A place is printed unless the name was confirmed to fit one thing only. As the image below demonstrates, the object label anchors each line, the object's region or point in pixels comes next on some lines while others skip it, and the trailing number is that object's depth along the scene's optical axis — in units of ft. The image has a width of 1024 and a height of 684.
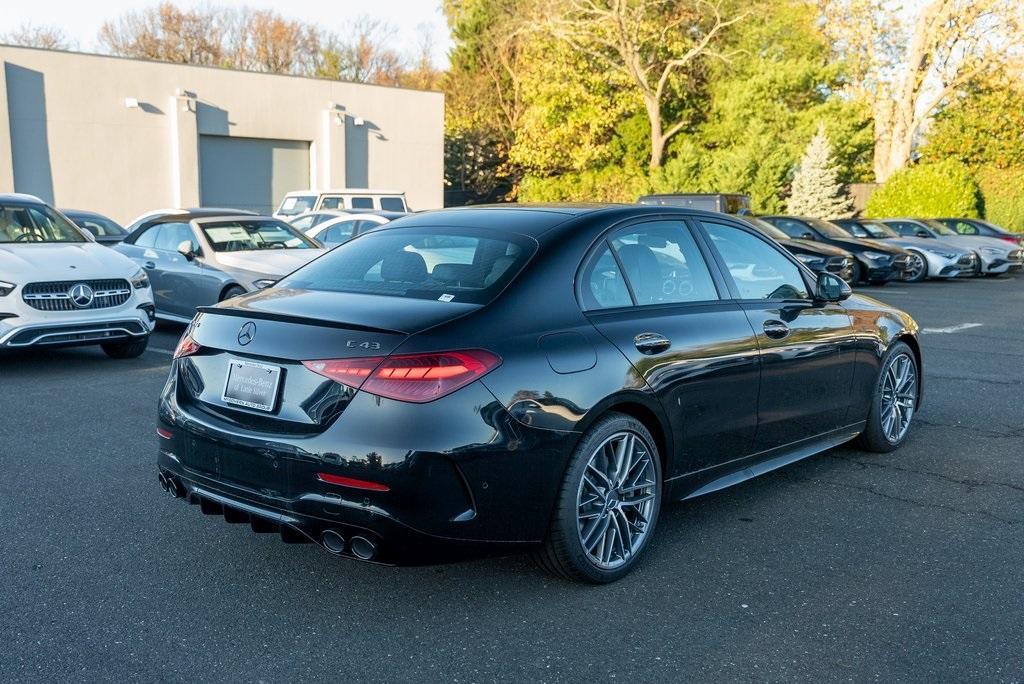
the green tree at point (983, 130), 143.84
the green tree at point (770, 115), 119.85
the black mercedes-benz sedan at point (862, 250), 66.39
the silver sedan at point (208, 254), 36.45
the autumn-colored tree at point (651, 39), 123.85
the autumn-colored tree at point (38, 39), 197.36
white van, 76.69
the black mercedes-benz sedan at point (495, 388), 11.62
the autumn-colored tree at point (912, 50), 111.96
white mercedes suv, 28.19
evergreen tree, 116.57
